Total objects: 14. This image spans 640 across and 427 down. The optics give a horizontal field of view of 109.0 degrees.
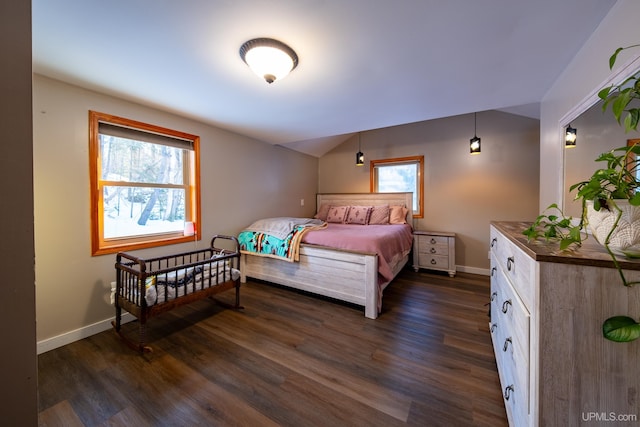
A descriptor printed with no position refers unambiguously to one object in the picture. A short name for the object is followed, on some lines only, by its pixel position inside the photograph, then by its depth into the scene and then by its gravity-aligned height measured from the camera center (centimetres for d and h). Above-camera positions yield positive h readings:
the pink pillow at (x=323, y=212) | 458 -4
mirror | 110 +41
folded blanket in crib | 186 -63
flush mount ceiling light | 141 +99
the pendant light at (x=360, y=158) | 414 +95
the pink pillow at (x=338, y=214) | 426 -7
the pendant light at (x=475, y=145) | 306 +88
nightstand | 353 -65
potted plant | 69 -1
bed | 234 -72
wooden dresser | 71 -44
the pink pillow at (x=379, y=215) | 396 -9
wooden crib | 179 -66
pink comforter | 240 -36
